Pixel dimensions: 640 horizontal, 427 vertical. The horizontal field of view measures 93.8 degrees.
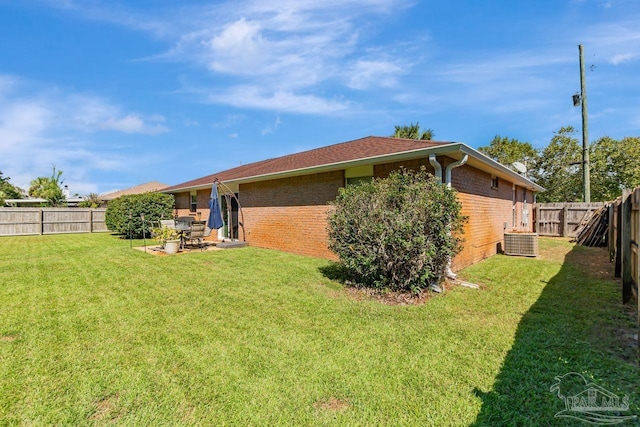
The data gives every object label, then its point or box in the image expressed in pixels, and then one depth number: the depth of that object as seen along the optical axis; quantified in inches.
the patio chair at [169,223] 544.0
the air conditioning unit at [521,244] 382.0
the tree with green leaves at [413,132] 985.5
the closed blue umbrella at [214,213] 473.7
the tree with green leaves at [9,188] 1497.3
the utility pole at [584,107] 676.7
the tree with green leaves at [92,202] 1167.2
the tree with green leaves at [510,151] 1092.8
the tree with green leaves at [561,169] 991.0
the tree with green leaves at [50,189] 1173.7
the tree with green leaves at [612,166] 837.8
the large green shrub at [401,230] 211.2
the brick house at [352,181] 283.7
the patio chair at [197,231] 457.7
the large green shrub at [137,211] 611.2
